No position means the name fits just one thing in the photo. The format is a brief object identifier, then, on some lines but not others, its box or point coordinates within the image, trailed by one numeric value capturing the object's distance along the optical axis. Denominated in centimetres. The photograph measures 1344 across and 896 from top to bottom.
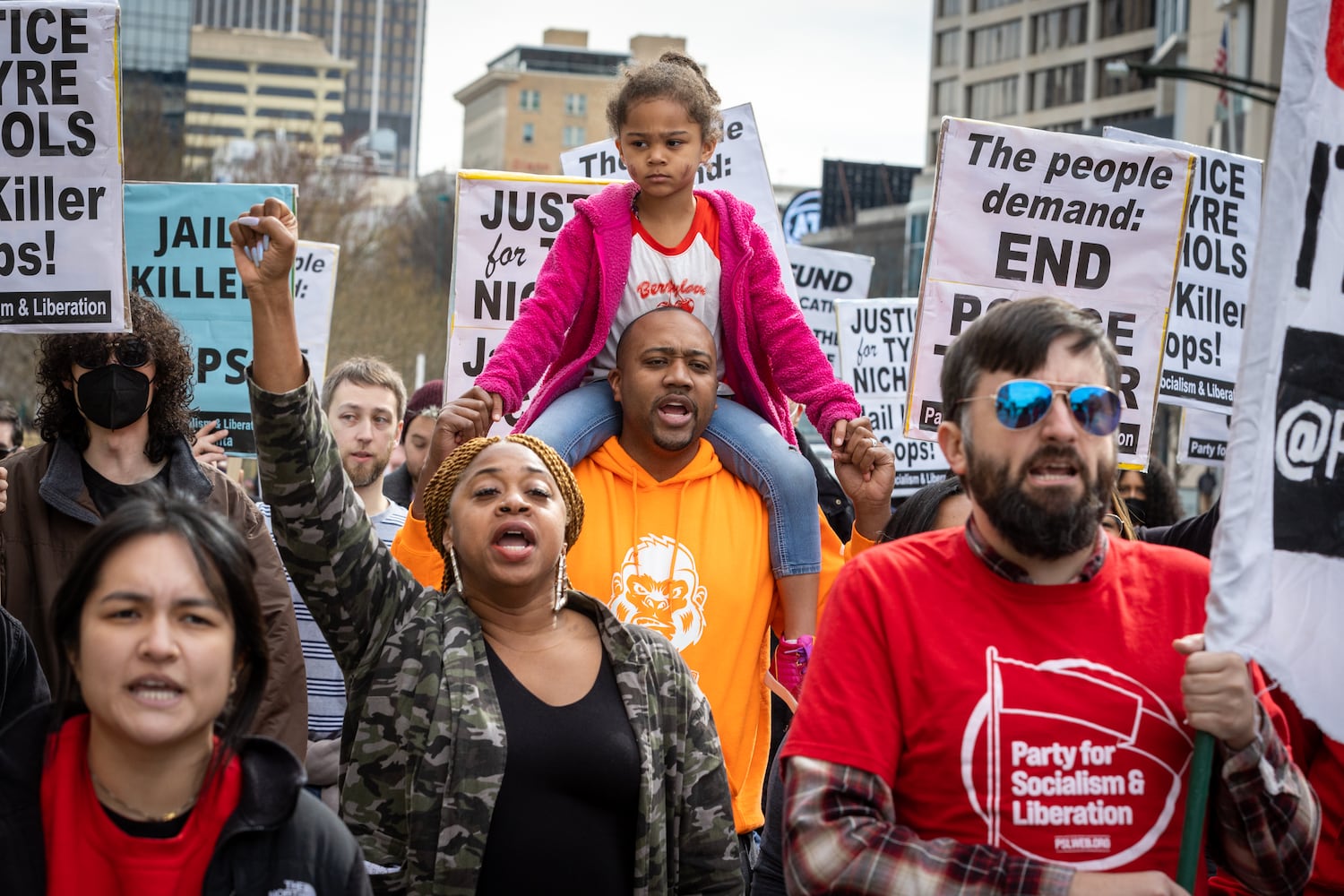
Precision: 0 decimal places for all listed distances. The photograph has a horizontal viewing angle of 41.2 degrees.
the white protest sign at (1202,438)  892
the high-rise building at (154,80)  3722
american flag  4297
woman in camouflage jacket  352
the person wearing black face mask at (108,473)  511
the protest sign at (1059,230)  664
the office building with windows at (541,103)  15525
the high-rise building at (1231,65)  3794
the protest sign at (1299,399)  306
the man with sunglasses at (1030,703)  286
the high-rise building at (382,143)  15912
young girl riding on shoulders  503
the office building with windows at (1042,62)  8994
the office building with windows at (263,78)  18488
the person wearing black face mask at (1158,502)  824
